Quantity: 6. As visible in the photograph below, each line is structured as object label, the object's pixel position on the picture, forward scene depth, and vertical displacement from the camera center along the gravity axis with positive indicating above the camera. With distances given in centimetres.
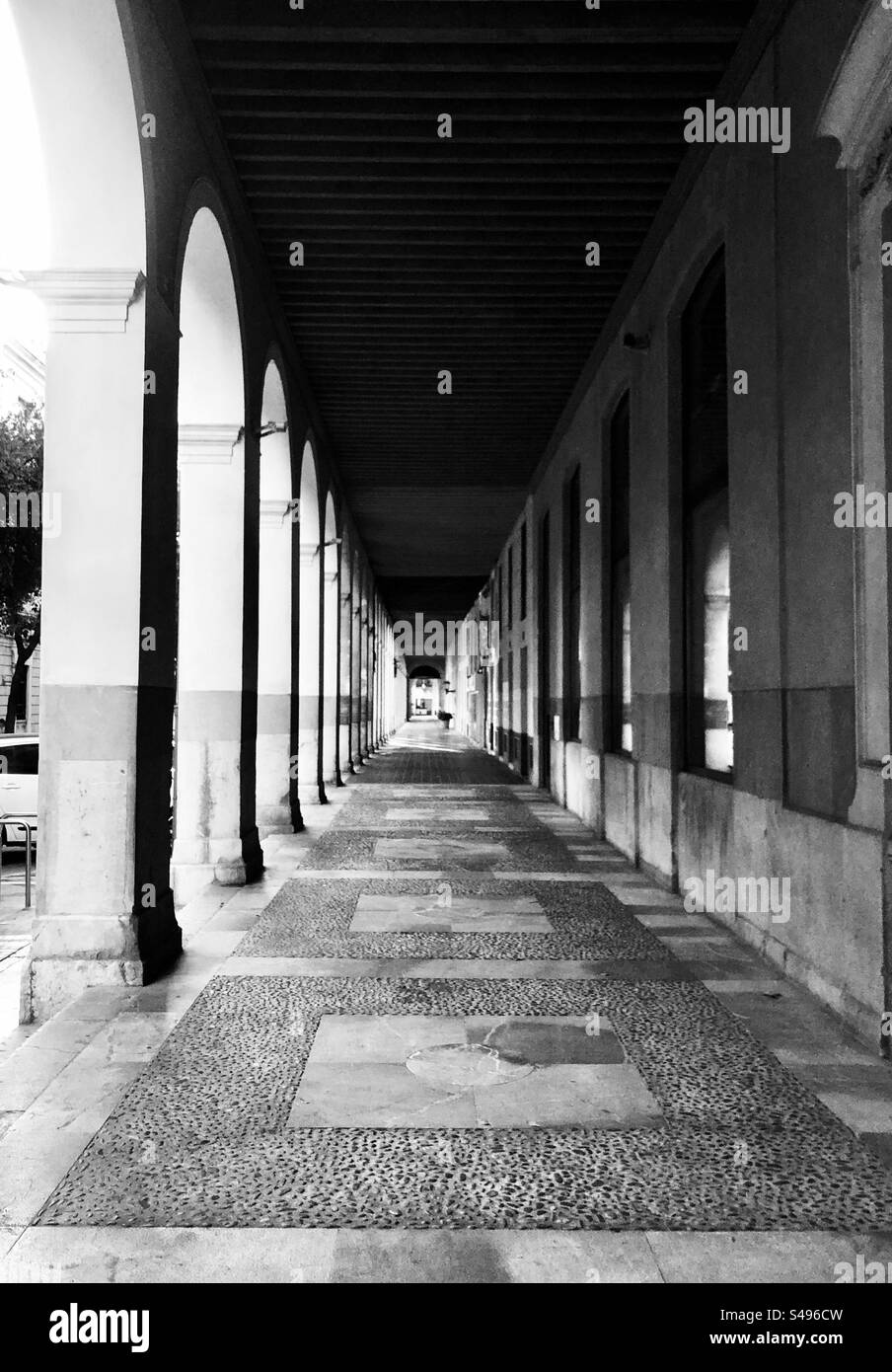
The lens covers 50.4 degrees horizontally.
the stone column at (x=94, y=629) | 476 +36
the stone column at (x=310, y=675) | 1337 +32
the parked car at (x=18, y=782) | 1029 -89
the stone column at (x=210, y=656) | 739 +33
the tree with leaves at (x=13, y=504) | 1767 +364
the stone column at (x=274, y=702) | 983 -4
